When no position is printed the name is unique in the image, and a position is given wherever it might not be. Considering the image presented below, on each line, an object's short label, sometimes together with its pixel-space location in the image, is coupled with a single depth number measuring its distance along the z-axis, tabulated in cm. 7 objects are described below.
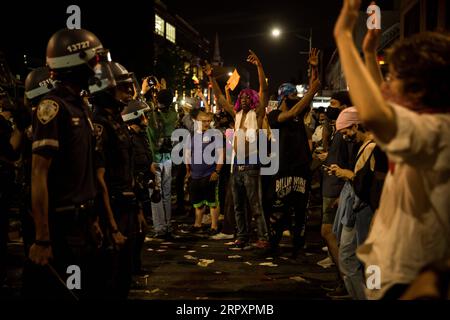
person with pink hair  1001
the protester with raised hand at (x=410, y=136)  263
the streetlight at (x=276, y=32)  4222
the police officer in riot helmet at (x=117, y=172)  545
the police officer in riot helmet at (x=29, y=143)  433
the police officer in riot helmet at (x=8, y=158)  603
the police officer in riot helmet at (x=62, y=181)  402
